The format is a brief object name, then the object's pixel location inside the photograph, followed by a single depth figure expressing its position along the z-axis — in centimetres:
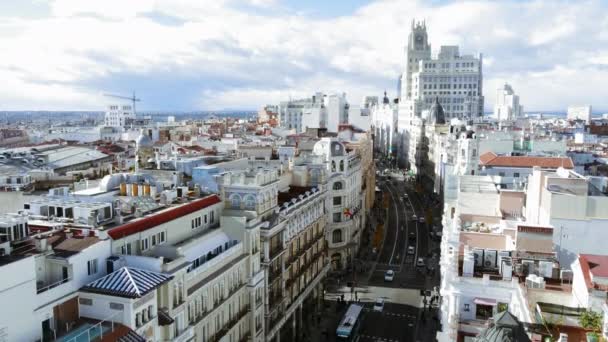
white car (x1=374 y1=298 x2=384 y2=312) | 7810
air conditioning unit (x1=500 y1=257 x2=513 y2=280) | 4472
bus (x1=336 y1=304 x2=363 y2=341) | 6794
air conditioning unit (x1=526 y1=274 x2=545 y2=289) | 4244
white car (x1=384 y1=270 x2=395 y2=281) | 9068
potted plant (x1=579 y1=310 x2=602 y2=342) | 3519
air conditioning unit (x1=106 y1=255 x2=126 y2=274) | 3978
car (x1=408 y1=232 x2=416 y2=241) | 11549
